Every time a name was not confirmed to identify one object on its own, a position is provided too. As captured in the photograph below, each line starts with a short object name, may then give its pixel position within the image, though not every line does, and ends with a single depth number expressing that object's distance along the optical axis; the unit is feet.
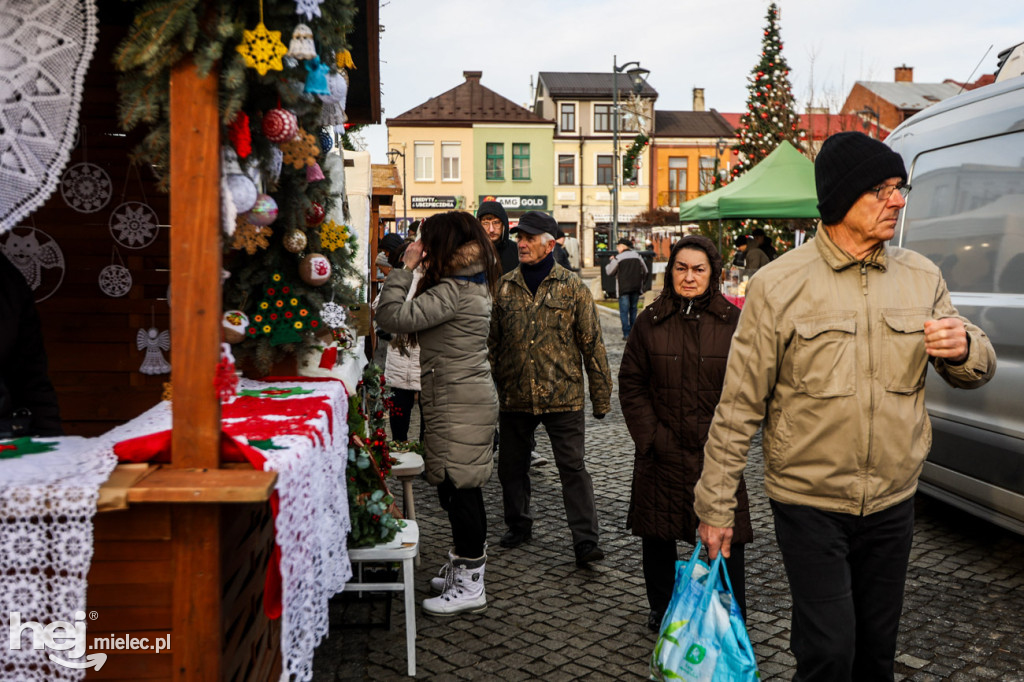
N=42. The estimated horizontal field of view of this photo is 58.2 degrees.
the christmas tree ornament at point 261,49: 8.03
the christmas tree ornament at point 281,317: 11.69
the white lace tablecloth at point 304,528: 8.48
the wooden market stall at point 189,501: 7.81
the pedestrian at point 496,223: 20.27
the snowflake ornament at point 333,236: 12.37
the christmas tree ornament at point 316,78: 9.41
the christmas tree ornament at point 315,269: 11.87
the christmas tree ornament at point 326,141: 12.91
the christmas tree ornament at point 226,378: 8.03
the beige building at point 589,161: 160.56
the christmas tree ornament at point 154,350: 15.72
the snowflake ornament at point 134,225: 15.30
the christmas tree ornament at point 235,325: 11.12
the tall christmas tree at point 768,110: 73.61
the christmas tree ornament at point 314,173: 11.78
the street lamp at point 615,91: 66.95
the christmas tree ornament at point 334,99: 10.73
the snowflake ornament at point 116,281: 15.43
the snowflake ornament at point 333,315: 12.00
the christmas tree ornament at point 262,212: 9.63
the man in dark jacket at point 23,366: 9.49
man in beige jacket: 8.87
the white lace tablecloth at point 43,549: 7.59
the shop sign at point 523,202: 155.53
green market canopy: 39.91
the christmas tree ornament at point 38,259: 14.88
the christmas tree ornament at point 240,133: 8.50
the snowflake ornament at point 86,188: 14.84
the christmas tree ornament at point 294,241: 11.62
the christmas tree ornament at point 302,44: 8.55
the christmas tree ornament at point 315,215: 12.09
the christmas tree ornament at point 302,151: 10.34
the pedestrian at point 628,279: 53.36
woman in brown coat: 12.92
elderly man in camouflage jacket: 16.87
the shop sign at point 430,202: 152.25
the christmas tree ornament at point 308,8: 8.46
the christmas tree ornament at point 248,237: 9.14
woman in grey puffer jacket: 13.91
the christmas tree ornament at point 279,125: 9.34
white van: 14.76
